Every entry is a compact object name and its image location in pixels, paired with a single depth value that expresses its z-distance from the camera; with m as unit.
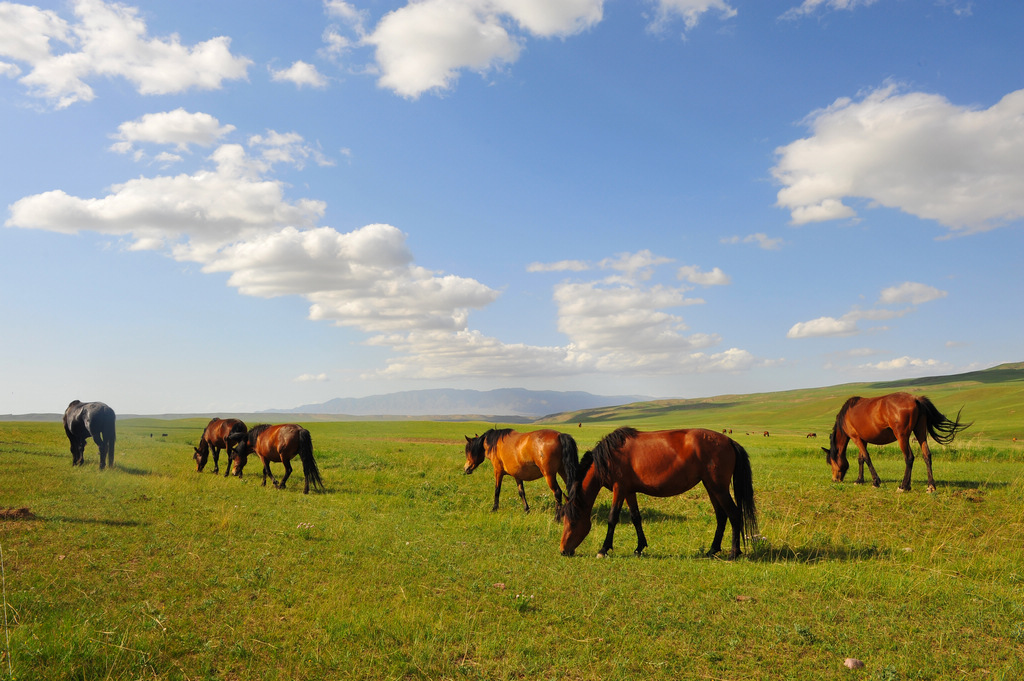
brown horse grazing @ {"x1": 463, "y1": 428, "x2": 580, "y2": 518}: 13.43
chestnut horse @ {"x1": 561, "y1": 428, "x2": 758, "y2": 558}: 9.88
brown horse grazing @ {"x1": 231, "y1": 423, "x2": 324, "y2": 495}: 16.61
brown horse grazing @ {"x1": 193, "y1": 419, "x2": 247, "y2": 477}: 20.06
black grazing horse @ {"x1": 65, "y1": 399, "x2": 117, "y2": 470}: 19.34
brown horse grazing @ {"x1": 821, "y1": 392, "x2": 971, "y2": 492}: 14.41
